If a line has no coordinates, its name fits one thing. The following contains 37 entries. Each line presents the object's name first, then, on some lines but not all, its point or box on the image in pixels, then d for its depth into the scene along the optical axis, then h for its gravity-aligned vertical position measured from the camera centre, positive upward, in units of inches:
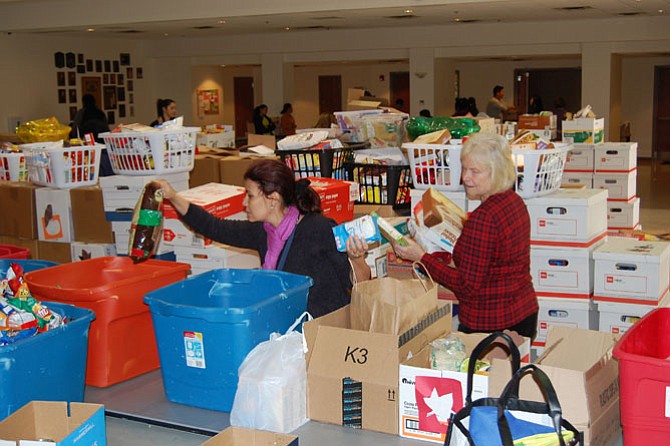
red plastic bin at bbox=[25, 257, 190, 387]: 106.5 -26.0
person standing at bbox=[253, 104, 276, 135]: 550.6 +0.7
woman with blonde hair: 117.6 -18.9
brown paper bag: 94.0 -21.7
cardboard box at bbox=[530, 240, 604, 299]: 168.2 -31.2
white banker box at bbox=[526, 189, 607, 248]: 165.3 -20.2
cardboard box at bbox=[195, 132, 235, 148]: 370.6 -6.8
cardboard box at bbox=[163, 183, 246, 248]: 154.6 -16.0
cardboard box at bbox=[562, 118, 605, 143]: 344.8 -5.1
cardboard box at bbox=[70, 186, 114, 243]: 186.4 -20.7
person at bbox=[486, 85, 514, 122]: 513.3 +8.3
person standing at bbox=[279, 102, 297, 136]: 577.9 -0.3
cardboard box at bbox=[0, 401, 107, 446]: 81.4 -29.5
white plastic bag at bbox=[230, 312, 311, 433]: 90.6 -29.3
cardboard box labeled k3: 89.9 -27.4
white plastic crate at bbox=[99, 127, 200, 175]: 179.3 -5.7
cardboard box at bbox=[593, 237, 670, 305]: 164.3 -31.3
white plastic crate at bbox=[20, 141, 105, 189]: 189.9 -8.9
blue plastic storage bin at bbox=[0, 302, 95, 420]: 88.3 -26.6
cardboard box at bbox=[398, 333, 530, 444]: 86.7 -29.4
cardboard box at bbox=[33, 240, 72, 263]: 192.9 -29.5
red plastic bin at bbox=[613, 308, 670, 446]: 75.6 -26.0
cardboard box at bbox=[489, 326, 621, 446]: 81.1 -27.1
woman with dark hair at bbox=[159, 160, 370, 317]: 117.7 -16.5
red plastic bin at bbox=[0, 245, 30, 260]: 150.4 -23.1
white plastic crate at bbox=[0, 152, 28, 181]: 221.5 -10.7
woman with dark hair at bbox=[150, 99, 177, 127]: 350.6 +6.5
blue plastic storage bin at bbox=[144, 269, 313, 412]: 93.7 -24.5
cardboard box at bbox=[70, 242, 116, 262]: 186.7 -28.2
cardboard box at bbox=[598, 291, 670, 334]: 166.9 -39.9
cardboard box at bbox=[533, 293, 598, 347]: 170.6 -40.0
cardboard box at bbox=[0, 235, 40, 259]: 198.5 -28.2
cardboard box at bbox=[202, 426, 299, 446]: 81.6 -31.3
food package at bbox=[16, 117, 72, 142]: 275.7 -1.8
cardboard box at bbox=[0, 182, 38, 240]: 195.6 -19.9
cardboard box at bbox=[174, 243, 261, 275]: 164.6 -26.7
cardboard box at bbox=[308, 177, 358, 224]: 164.2 -15.1
